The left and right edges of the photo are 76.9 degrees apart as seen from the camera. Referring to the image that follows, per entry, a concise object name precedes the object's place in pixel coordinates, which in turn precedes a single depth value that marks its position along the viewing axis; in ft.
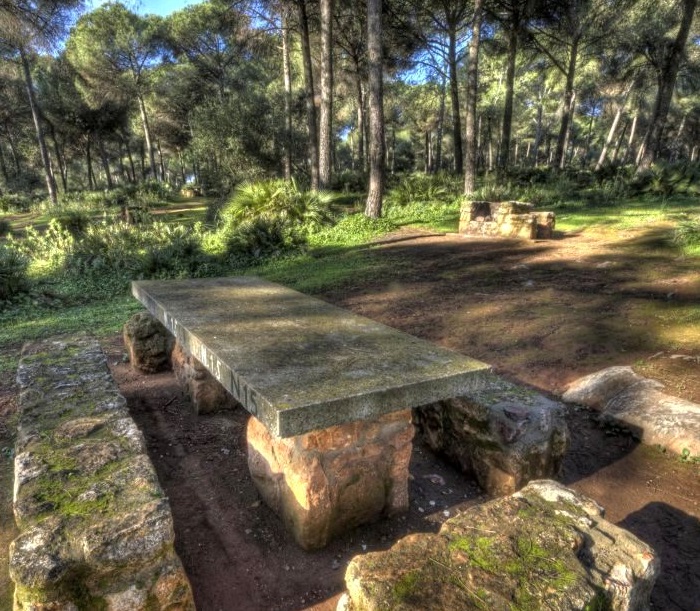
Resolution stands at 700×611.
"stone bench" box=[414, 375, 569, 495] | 9.07
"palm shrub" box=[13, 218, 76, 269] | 34.60
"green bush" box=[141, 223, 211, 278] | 31.24
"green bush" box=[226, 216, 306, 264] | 34.53
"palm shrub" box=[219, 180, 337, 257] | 34.96
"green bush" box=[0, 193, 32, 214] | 73.01
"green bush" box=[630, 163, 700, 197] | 47.50
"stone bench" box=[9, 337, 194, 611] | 5.31
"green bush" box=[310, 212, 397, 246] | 36.35
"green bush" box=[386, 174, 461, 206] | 50.16
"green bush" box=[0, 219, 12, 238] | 50.92
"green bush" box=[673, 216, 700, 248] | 25.77
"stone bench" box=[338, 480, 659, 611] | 4.67
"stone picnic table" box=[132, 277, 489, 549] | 6.40
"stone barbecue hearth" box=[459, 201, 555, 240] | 32.86
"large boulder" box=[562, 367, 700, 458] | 10.21
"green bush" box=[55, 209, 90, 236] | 41.88
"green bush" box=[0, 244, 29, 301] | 25.27
